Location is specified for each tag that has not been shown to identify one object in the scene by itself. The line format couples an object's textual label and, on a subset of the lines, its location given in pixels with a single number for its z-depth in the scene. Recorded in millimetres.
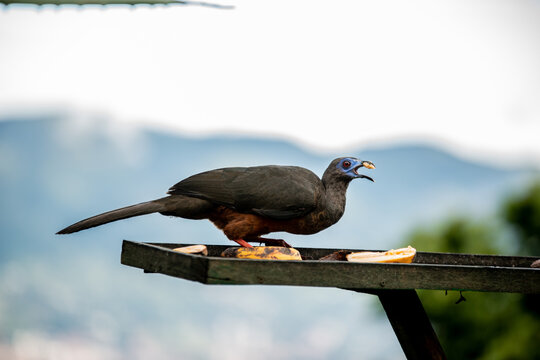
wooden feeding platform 3344
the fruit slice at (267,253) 4148
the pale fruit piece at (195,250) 4200
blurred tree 8391
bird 4750
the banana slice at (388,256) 4367
